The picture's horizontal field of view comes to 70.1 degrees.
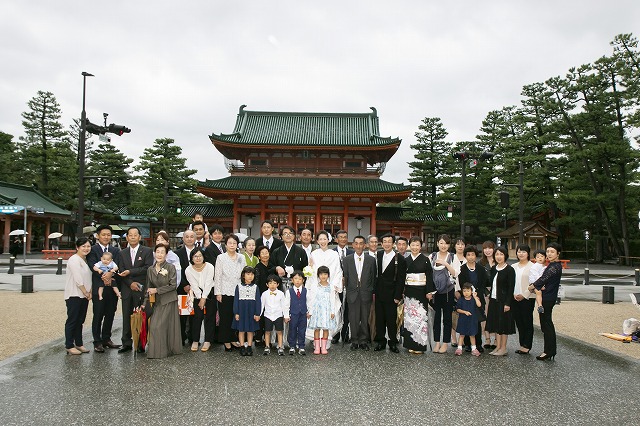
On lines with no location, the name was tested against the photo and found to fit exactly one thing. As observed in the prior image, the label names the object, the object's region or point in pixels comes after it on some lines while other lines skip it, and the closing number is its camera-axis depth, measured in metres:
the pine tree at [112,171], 37.75
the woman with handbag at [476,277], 6.98
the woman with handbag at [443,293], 6.91
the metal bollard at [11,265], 18.75
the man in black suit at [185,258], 7.05
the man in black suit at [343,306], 7.55
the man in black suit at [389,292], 7.07
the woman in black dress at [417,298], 6.79
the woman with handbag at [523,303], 6.82
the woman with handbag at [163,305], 6.35
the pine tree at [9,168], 37.97
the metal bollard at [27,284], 13.02
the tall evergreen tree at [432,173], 32.22
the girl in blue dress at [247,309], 6.66
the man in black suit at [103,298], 6.62
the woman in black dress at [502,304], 6.66
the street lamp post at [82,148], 13.59
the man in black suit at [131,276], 6.65
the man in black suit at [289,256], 7.41
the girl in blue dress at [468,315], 6.81
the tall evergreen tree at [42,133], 37.12
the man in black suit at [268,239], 7.88
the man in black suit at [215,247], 7.51
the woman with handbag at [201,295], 6.87
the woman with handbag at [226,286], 6.90
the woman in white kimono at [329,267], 7.14
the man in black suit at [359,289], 7.13
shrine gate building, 30.50
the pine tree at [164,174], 33.36
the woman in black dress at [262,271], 7.23
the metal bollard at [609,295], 12.17
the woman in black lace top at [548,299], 6.43
